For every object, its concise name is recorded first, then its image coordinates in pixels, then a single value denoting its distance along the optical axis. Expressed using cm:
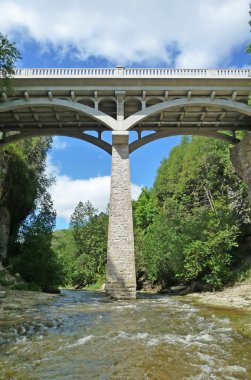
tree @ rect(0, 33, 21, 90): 1358
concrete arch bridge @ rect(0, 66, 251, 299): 1744
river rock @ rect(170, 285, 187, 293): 2439
